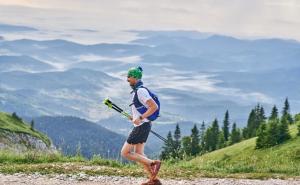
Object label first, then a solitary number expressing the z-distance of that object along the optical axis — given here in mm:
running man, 17641
